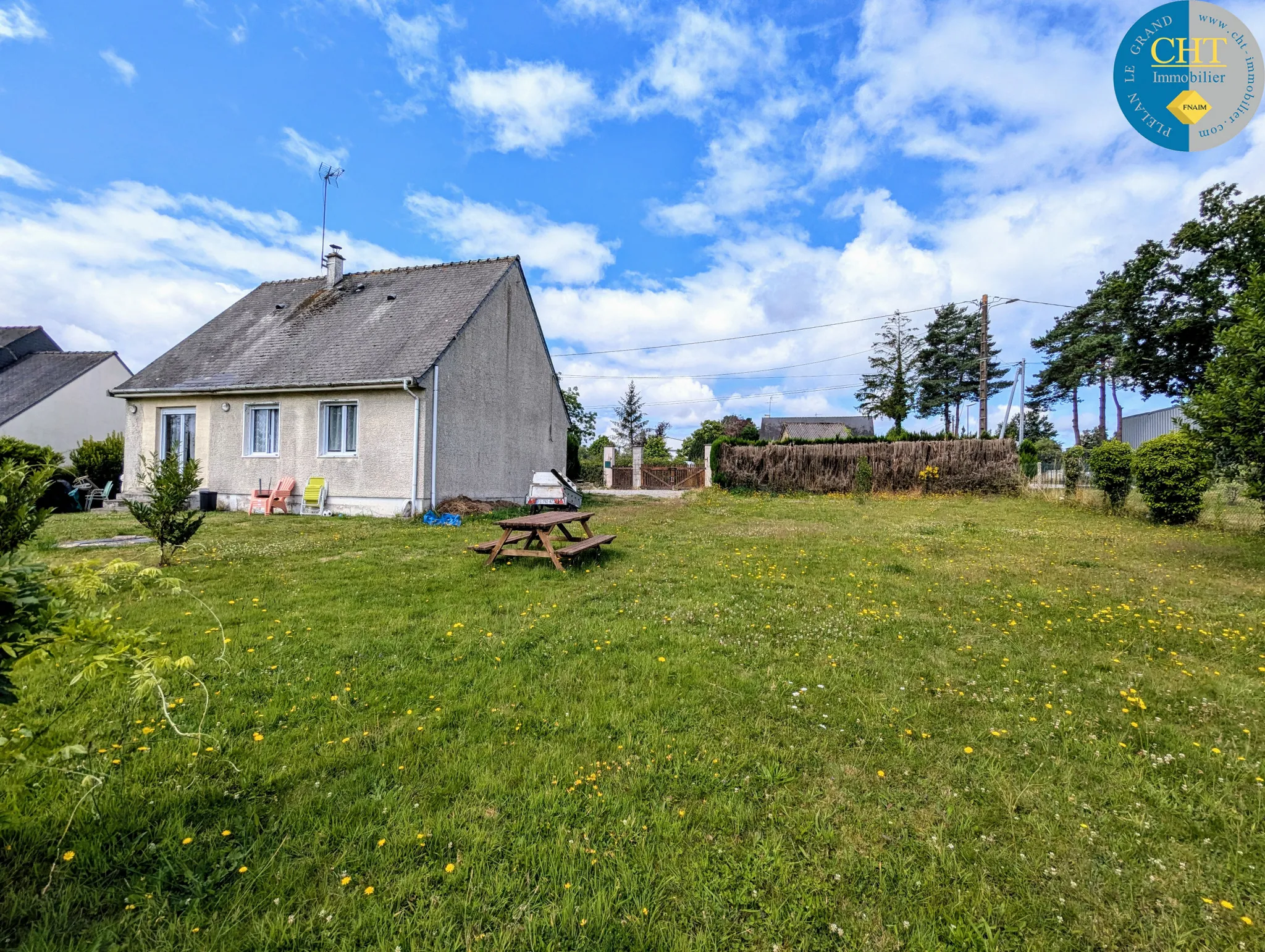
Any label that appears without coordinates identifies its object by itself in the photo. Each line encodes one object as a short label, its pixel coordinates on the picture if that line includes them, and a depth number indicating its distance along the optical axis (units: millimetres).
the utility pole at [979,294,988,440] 22156
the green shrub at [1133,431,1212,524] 11859
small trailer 14422
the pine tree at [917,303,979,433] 40156
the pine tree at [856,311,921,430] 41938
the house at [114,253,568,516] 12617
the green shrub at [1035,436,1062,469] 22531
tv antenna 16344
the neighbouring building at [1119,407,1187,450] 26719
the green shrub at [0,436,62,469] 12297
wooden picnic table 6844
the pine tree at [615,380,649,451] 63469
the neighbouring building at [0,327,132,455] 19172
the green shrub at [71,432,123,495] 15805
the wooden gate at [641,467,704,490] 29859
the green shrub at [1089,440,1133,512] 14047
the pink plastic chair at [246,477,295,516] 12812
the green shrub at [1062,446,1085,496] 17297
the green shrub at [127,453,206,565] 6434
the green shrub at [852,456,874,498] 21469
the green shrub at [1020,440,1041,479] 20078
